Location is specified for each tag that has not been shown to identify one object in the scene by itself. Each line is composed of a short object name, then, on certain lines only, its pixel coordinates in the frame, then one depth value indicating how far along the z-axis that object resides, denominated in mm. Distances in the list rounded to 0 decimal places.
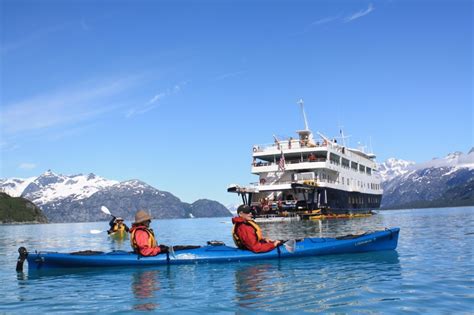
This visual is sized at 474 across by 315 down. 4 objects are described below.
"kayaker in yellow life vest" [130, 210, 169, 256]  15102
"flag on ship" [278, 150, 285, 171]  53719
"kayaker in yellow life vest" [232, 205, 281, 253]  15273
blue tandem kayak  15734
